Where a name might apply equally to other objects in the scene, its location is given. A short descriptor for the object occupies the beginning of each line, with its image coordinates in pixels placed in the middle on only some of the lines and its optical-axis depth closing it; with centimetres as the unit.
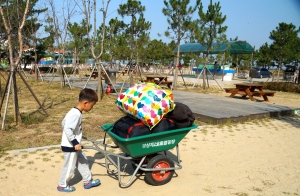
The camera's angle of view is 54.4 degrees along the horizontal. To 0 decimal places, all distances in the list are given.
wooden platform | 755
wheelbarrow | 326
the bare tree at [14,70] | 614
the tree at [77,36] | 2194
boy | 316
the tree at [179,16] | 1530
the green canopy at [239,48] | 2518
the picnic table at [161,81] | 1589
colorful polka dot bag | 336
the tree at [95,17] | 1075
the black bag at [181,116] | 354
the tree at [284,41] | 2228
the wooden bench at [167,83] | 1587
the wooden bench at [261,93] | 1142
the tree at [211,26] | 1566
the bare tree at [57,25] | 1647
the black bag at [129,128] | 335
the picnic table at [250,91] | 1161
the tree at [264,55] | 2490
